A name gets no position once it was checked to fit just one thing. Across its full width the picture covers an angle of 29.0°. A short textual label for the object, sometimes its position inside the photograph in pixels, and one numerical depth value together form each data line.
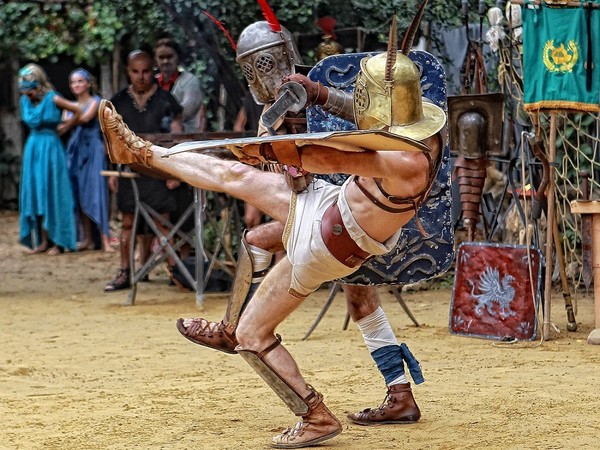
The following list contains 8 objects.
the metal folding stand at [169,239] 8.84
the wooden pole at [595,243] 7.18
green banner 7.20
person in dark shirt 9.58
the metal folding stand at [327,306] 7.59
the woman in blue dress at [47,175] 12.23
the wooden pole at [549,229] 7.24
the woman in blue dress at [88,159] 12.30
